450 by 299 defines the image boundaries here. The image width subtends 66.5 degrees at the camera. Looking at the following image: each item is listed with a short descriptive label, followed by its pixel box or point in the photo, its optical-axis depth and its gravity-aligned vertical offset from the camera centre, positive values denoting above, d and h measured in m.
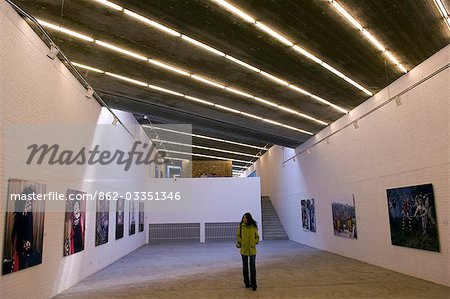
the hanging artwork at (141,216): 17.38 -0.48
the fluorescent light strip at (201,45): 7.66 +3.68
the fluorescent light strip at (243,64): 8.56 +3.62
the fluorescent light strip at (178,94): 9.83 +3.62
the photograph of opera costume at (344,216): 11.59 -0.52
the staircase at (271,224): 19.67 -1.24
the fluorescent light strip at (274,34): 6.48 +3.61
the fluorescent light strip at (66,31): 6.98 +3.73
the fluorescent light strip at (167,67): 8.85 +3.70
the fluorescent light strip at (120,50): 7.83 +3.71
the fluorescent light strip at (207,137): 17.64 +3.85
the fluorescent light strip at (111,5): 6.30 +3.74
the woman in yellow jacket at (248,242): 7.22 -0.80
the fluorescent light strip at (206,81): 9.90 +3.64
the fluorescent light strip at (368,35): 6.41 +3.48
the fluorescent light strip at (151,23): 6.68 +3.73
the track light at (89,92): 8.84 +2.97
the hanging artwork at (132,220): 14.80 -0.55
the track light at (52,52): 6.44 +2.94
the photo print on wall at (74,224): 7.78 -0.36
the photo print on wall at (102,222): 10.01 -0.41
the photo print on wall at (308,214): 15.23 -0.55
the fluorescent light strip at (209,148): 20.83 +3.77
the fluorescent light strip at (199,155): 23.84 +3.76
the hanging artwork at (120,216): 12.45 -0.31
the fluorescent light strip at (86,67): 8.85 +3.68
